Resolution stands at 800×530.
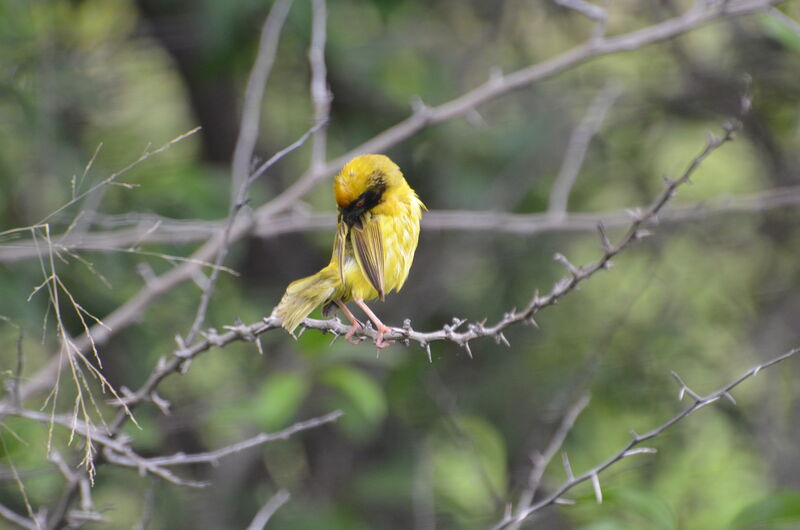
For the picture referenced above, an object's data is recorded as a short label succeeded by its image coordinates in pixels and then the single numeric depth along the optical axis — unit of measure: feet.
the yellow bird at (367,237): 18.87
